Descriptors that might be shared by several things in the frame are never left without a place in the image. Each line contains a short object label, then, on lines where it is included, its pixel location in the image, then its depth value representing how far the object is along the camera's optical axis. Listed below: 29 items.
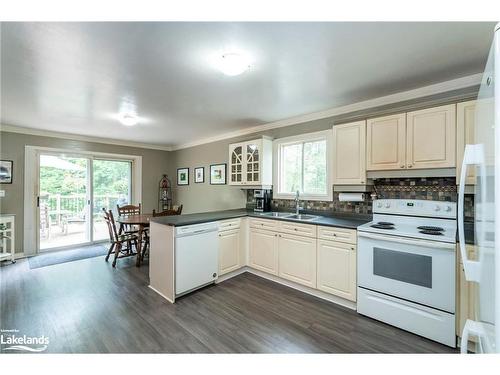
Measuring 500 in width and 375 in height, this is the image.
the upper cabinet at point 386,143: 2.28
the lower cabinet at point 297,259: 2.62
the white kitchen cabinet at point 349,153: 2.54
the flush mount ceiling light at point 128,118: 3.28
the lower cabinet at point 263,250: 2.98
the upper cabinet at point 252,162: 3.55
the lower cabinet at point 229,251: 2.99
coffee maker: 3.68
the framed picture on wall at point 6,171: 3.79
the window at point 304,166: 3.20
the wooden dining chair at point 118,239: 3.72
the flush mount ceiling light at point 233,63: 1.77
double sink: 2.99
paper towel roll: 2.64
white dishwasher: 2.50
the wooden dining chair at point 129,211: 4.38
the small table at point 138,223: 3.50
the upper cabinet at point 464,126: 1.90
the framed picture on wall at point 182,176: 5.50
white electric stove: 1.79
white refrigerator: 0.87
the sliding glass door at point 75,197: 4.34
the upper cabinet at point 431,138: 2.01
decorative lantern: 5.80
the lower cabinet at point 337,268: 2.32
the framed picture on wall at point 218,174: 4.57
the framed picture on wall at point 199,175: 5.05
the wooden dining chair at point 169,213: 3.49
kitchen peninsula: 2.42
